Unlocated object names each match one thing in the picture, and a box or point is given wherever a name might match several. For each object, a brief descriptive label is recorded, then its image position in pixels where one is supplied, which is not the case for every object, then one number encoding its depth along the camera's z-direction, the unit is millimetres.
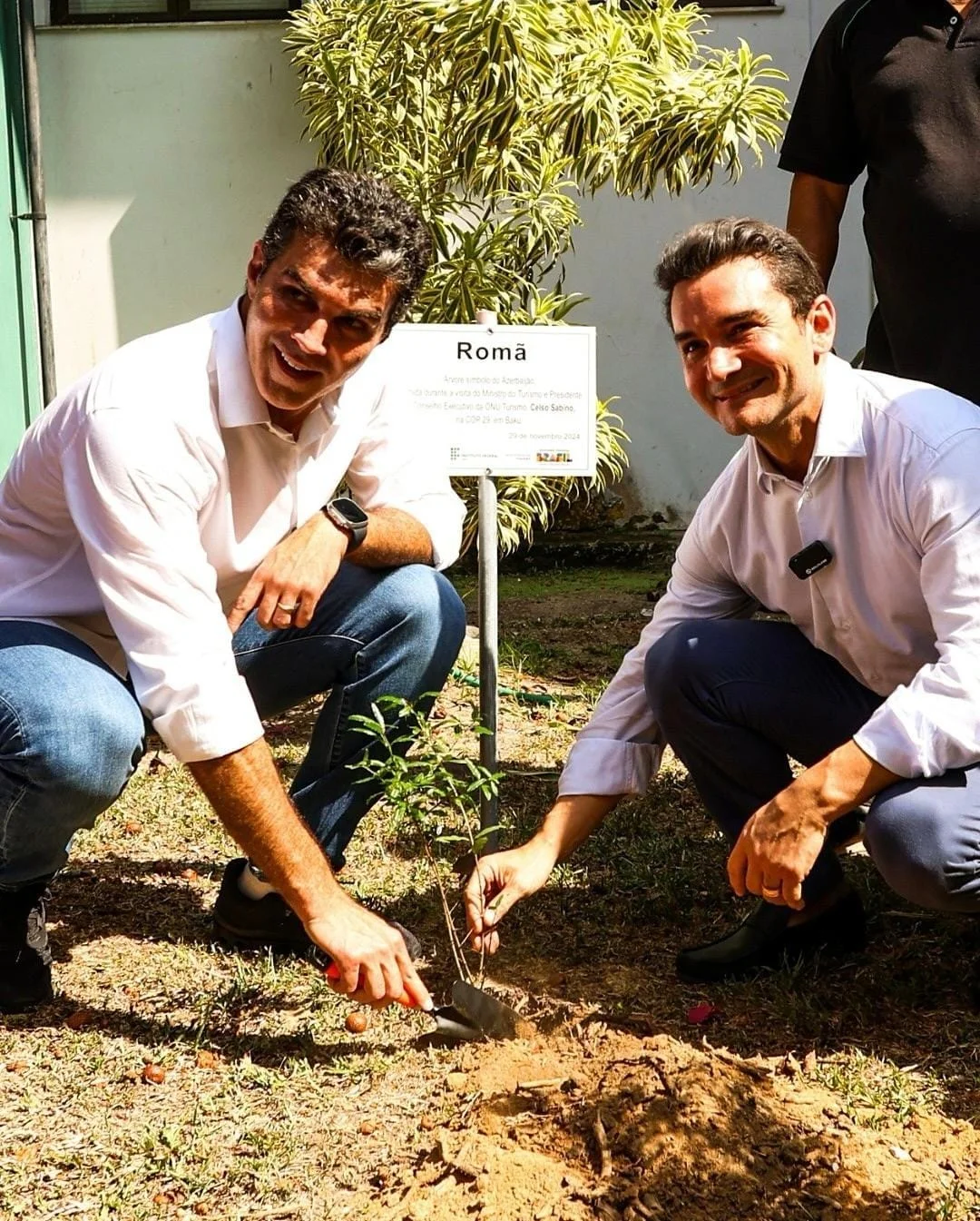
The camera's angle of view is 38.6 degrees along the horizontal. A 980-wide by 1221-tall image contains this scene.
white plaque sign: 3602
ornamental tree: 5434
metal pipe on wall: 7602
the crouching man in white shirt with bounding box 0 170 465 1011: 2658
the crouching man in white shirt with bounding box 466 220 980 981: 2703
